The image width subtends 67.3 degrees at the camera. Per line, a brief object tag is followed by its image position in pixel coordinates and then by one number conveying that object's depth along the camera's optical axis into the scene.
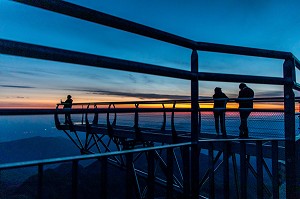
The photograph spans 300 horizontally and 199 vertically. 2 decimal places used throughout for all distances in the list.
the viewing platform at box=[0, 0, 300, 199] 1.07
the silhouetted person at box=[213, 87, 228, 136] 8.20
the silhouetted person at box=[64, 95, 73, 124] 15.82
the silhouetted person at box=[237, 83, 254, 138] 7.39
